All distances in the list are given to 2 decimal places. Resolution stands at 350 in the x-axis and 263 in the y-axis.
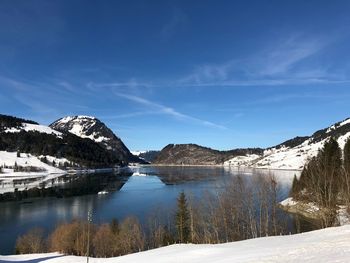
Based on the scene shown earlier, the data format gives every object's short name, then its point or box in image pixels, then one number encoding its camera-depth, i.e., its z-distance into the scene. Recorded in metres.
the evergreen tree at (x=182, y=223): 55.97
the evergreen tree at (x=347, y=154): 72.44
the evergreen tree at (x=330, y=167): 53.86
